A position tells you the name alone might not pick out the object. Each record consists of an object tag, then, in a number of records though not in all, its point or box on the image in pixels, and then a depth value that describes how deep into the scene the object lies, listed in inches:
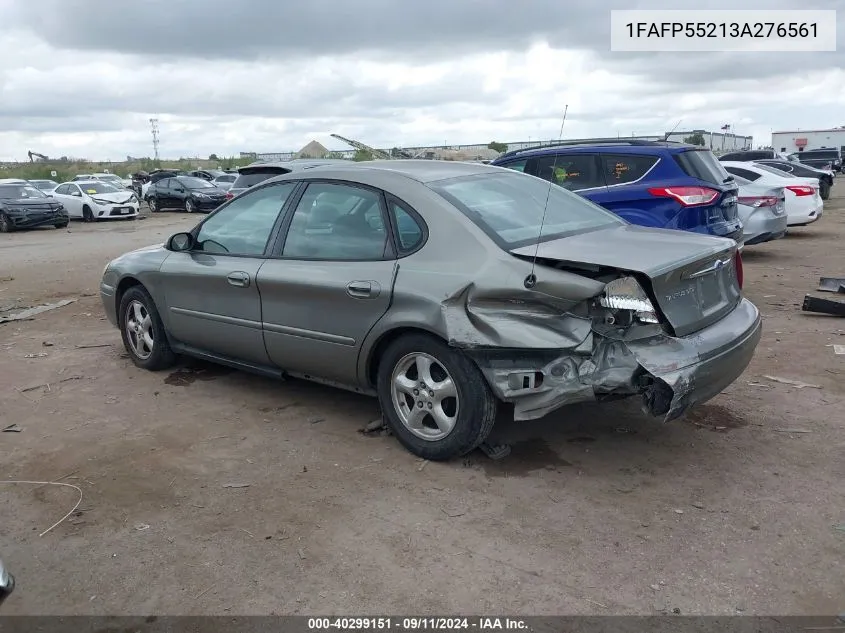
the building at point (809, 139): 2175.2
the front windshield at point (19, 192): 860.6
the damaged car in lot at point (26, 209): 833.5
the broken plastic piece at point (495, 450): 168.1
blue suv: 316.5
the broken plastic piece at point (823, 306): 297.6
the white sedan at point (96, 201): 965.2
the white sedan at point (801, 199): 569.0
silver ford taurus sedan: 149.6
